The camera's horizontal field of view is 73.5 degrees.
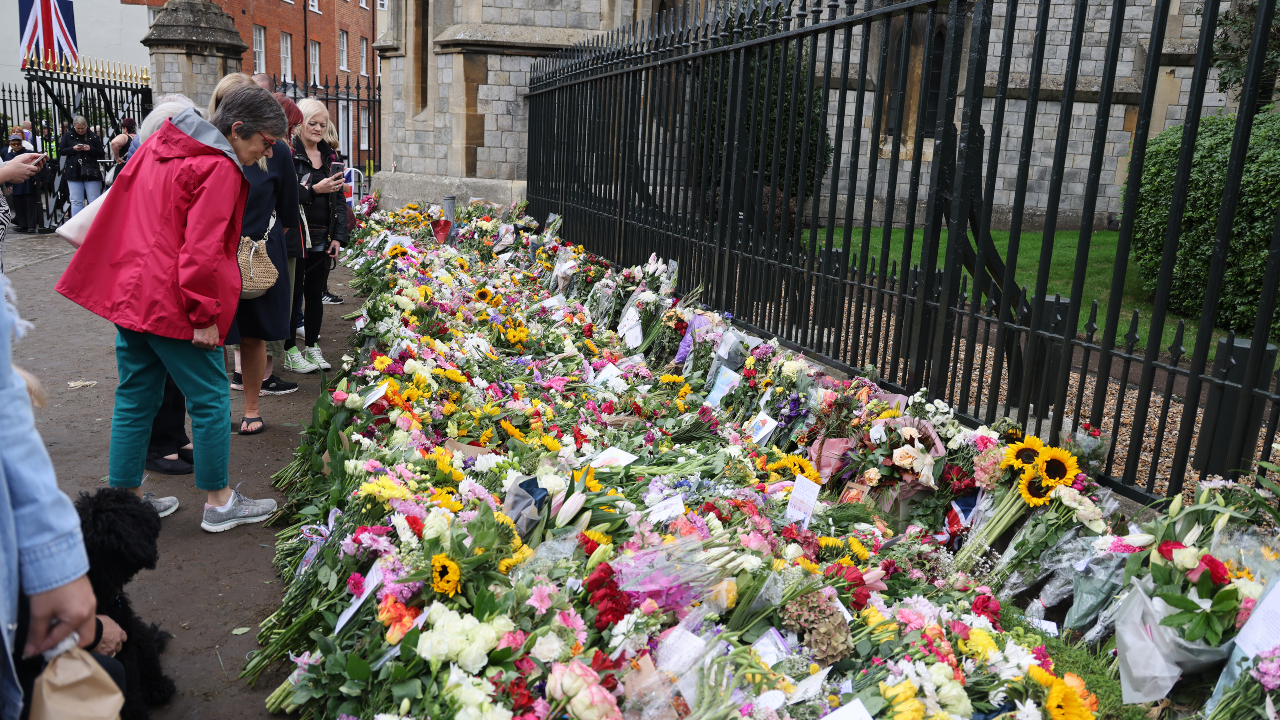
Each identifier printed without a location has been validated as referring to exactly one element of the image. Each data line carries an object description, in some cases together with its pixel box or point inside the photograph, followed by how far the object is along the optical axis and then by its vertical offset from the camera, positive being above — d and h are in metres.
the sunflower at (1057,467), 3.27 -1.04
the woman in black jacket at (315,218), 6.20 -0.46
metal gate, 14.66 +0.68
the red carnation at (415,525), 2.59 -1.08
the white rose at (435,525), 2.50 -1.05
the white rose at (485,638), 2.14 -1.16
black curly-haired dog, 2.28 -1.07
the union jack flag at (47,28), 21.62 +2.84
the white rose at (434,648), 2.12 -1.18
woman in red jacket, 3.43 -0.48
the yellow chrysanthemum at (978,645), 2.58 -1.35
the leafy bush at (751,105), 5.00 +0.45
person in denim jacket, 1.46 -0.69
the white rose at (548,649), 2.15 -1.18
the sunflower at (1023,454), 3.39 -1.02
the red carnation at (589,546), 2.68 -1.15
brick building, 27.59 +4.24
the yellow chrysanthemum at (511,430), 4.05 -1.24
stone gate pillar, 16.91 +1.97
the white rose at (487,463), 3.22 -1.11
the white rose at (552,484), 2.89 -1.05
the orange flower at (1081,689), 2.37 -1.34
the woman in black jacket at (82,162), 13.23 -0.29
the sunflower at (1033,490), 3.30 -1.14
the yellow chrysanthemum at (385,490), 2.75 -1.05
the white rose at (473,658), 2.12 -1.20
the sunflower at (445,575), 2.34 -1.11
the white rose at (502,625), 2.18 -1.15
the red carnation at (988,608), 2.92 -1.40
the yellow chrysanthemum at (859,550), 3.21 -1.35
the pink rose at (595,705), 1.94 -1.19
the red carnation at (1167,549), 2.61 -1.05
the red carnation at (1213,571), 2.50 -1.06
